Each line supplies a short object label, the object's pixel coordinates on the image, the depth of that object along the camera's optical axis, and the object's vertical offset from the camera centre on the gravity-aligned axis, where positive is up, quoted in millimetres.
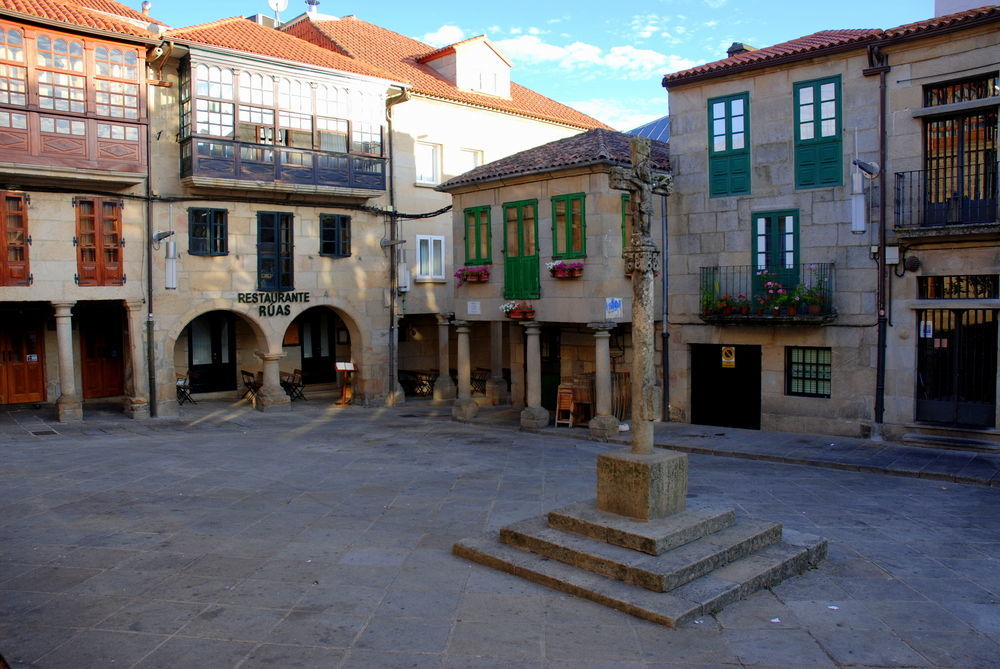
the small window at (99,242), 20156 +1704
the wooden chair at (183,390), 23478 -2291
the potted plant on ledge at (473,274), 20922 +845
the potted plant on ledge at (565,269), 18609 +843
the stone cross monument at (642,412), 8836 -1184
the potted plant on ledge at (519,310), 19781 -77
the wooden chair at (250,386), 24312 -2279
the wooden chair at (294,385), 25609 -2362
